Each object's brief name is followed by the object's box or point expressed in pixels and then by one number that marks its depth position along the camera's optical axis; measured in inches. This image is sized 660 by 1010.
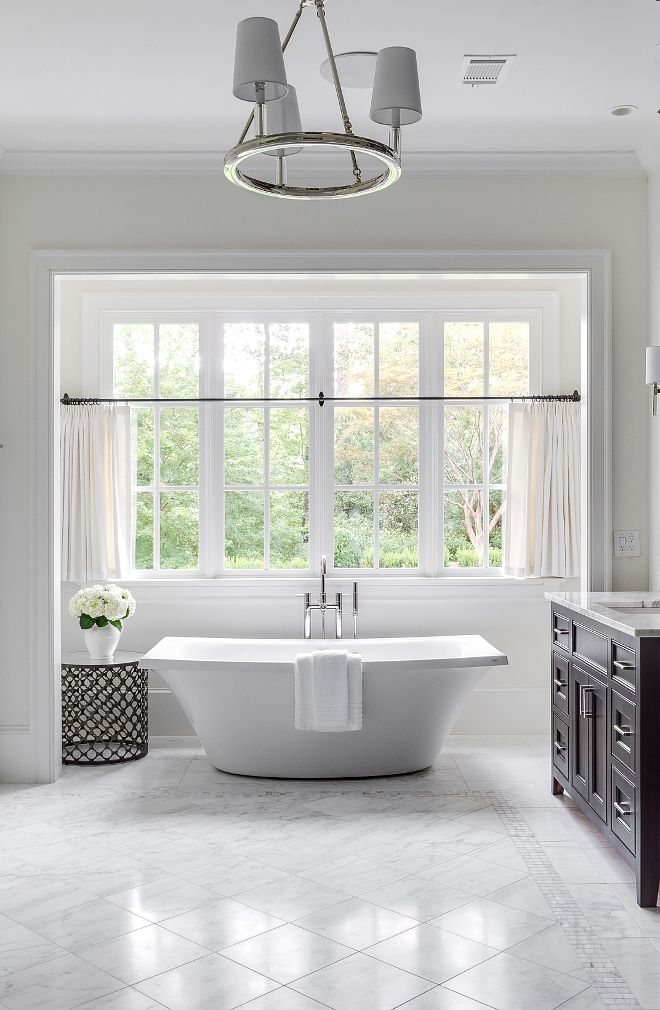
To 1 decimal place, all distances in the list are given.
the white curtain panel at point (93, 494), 195.6
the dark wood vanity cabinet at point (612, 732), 104.3
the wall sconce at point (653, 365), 139.9
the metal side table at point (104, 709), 173.3
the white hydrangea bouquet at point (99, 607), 175.9
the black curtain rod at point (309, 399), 196.7
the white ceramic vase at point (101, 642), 177.6
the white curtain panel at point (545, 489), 194.4
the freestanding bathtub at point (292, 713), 151.9
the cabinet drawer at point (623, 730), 107.5
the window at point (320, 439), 202.7
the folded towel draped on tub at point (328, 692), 149.9
